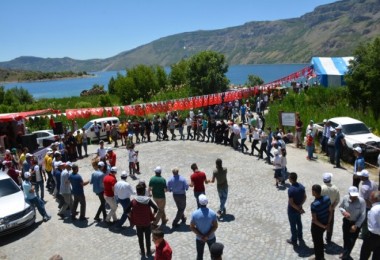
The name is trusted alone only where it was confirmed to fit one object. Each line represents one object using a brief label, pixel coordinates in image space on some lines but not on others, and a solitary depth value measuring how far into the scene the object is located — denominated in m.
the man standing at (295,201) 8.79
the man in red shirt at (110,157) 15.54
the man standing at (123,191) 10.41
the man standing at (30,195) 11.79
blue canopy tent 34.10
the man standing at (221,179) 11.02
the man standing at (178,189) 10.61
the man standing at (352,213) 7.92
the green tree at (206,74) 41.00
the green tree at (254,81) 44.31
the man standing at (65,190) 11.99
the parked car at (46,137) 22.89
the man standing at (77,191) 11.57
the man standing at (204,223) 7.75
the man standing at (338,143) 16.41
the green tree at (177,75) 59.19
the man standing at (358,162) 11.73
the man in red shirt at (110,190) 10.95
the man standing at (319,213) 7.91
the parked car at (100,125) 25.83
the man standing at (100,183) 11.43
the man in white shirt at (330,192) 8.91
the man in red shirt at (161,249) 6.59
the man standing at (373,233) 7.14
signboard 21.69
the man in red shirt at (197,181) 10.91
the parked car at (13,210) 11.13
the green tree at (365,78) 24.22
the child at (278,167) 14.12
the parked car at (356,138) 17.41
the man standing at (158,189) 10.42
